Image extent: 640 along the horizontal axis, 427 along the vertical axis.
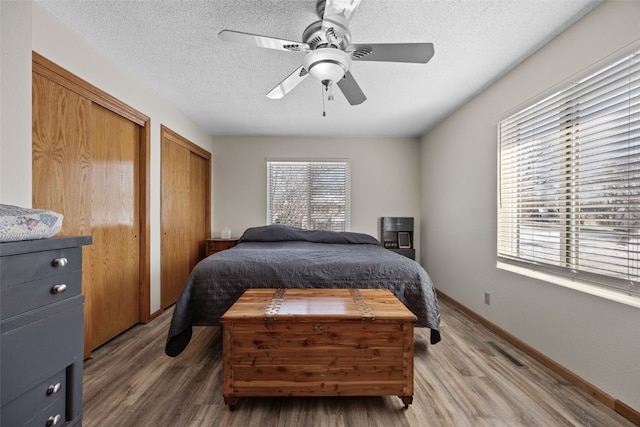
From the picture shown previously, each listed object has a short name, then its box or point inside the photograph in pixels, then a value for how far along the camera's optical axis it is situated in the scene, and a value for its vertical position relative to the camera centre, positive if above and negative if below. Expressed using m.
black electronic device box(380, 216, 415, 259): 4.49 -0.30
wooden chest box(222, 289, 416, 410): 1.53 -0.77
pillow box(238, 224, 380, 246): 3.62 -0.30
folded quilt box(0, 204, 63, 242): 0.91 -0.04
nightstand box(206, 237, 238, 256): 4.10 -0.45
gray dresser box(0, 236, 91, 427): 0.89 -0.42
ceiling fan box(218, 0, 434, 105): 1.55 +0.94
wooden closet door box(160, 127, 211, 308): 3.22 +0.03
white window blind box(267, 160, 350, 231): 4.61 +0.34
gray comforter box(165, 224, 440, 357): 2.09 -0.51
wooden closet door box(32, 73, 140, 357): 1.83 +0.18
